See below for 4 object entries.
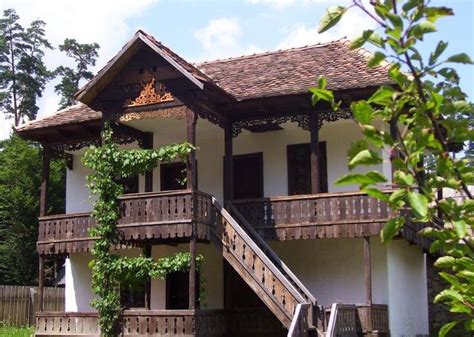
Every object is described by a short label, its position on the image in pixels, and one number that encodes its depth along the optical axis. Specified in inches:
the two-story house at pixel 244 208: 676.7
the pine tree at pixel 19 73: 2261.3
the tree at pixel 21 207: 1642.5
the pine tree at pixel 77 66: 2279.8
